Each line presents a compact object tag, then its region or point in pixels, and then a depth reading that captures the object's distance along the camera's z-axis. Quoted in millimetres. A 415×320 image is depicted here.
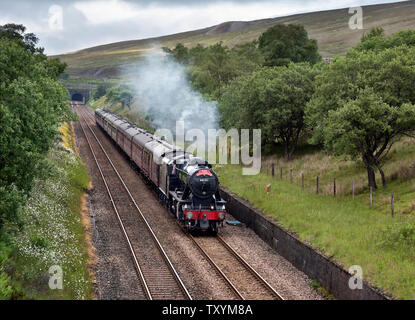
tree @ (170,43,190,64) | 101062
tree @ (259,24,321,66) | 75250
